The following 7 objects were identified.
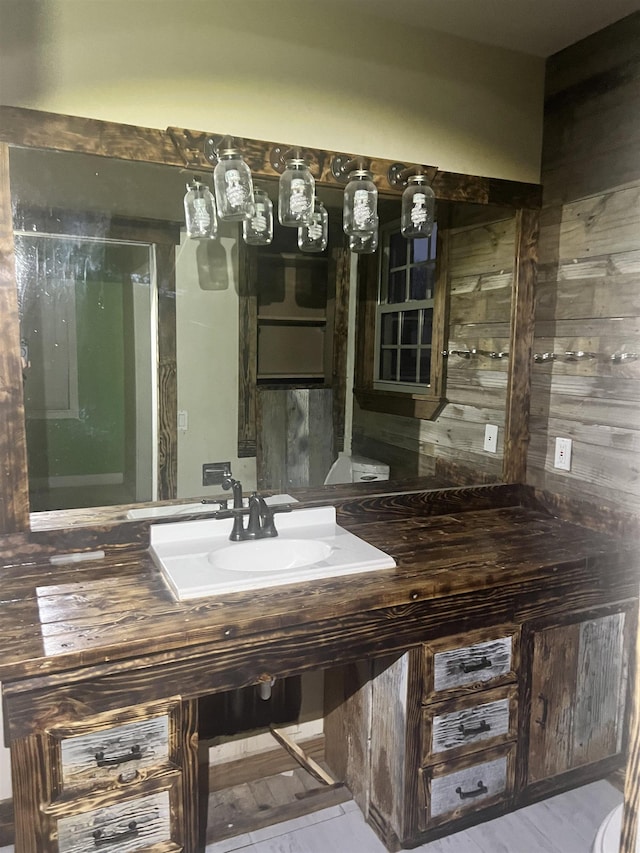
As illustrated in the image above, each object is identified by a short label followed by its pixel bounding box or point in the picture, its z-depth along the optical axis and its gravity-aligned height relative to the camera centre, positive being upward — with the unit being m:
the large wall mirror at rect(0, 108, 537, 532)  1.58 +0.07
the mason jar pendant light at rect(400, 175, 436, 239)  1.93 +0.46
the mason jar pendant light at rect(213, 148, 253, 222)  1.68 +0.45
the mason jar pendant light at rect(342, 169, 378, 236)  1.84 +0.44
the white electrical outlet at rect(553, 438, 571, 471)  2.10 -0.34
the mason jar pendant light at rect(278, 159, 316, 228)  1.77 +0.45
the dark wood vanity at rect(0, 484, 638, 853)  1.24 -0.73
